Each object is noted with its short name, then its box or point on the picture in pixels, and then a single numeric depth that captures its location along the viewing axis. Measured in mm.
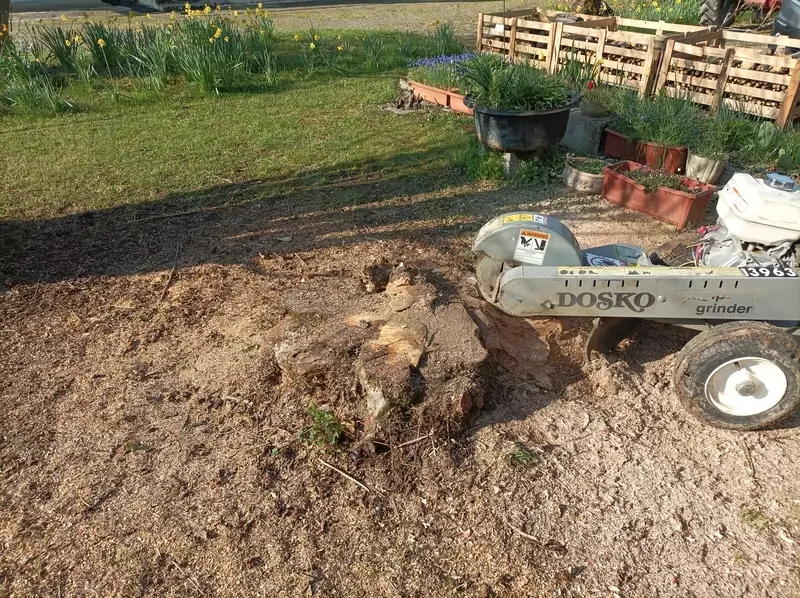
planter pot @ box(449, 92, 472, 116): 7469
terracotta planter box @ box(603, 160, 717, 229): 4703
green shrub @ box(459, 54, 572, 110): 5355
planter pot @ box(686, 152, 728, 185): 5146
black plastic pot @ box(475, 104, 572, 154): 5254
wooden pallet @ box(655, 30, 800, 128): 5914
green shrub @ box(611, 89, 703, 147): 5436
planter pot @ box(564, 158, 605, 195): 5352
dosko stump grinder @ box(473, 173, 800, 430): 2727
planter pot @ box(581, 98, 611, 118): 6066
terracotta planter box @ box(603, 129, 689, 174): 5473
